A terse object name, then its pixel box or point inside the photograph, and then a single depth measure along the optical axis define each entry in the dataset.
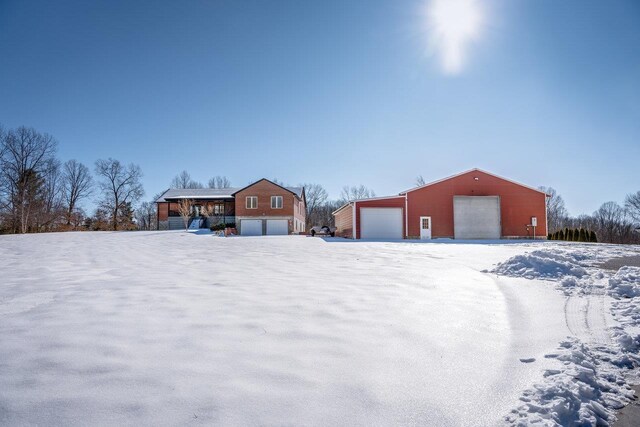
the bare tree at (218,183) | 61.78
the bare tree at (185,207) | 30.39
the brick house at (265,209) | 31.67
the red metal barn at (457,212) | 22.42
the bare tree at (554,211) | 59.88
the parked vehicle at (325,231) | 31.05
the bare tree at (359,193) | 66.53
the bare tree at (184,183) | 59.37
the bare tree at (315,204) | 61.25
